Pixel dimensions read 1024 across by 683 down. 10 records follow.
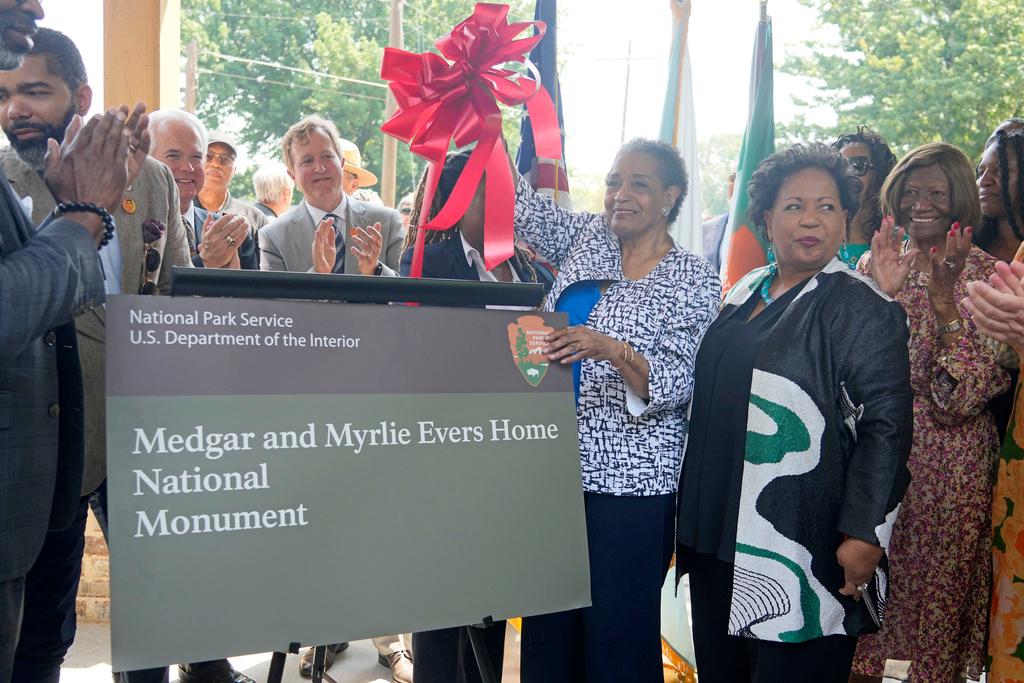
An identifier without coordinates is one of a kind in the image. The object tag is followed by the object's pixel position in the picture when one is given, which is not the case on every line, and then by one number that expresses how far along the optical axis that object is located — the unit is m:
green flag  3.88
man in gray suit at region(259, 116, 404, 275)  3.38
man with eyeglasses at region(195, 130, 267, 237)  4.60
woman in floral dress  2.54
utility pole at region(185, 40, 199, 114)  17.93
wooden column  3.95
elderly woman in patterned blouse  2.20
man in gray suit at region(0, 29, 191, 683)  2.08
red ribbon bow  2.18
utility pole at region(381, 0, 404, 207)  13.71
